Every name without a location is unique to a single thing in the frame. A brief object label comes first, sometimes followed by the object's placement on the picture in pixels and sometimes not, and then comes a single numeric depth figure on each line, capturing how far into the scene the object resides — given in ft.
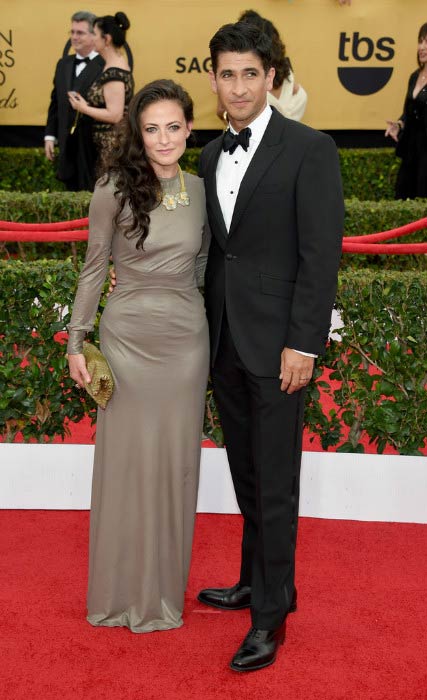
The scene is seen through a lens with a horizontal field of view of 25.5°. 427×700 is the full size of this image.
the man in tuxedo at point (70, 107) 28.63
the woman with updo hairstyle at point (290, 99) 25.89
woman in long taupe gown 10.93
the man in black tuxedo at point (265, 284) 10.39
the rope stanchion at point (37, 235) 15.57
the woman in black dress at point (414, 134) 27.99
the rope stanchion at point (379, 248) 15.91
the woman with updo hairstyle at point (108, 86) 25.96
